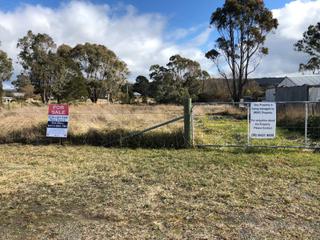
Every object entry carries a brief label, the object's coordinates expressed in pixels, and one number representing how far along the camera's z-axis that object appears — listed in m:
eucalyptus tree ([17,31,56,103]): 32.45
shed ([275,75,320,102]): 19.92
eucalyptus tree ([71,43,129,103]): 38.10
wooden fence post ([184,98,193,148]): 7.60
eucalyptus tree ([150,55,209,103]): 37.91
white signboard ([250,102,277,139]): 7.27
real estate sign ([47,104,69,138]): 8.20
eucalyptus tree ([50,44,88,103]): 31.40
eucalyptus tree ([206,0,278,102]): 27.85
